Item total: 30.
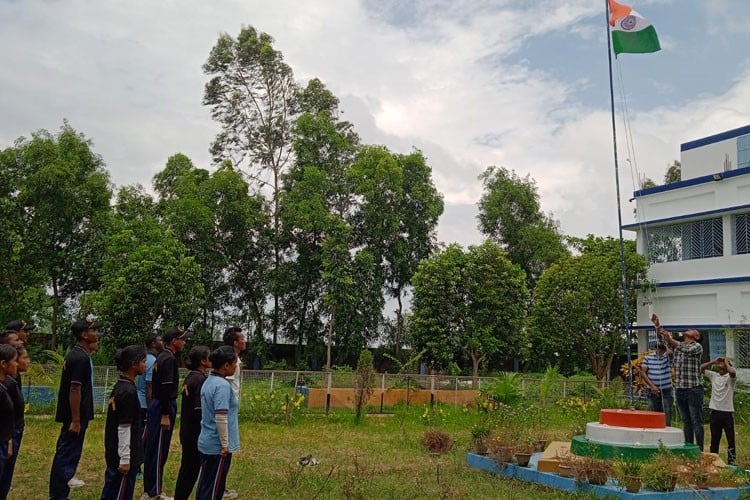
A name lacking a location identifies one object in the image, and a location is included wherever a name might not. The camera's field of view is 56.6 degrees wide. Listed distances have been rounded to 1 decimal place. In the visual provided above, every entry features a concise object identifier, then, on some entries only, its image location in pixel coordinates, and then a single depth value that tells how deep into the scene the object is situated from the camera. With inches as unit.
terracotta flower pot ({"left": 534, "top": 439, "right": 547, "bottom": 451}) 385.3
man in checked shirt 384.5
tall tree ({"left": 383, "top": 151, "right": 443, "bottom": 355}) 1290.6
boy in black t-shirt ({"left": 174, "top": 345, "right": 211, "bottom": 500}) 243.0
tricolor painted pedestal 333.1
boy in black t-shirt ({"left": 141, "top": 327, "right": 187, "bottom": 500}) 270.8
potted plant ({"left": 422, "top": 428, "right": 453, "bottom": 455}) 426.9
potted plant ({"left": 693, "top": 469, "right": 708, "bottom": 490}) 289.3
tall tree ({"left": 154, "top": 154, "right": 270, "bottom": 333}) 1148.5
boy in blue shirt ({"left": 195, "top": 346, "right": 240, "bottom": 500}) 223.3
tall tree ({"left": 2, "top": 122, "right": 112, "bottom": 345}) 1027.9
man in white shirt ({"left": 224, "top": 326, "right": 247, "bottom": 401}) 272.3
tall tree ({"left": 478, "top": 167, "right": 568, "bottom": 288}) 1398.9
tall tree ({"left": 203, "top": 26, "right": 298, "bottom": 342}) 1333.7
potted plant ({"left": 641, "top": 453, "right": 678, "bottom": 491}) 283.7
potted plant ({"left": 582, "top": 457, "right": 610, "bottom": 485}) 294.8
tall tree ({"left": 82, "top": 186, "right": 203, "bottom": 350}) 957.8
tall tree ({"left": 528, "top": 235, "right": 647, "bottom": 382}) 1021.8
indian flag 494.3
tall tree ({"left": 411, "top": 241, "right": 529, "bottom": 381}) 1109.1
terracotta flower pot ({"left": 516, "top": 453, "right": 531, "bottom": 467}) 342.6
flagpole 443.8
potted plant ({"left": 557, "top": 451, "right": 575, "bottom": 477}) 309.1
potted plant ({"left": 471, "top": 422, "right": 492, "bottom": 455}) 378.6
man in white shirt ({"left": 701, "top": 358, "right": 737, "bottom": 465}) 372.8
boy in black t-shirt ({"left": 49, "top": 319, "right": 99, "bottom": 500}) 237.9
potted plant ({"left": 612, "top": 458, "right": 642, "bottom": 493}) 280.4
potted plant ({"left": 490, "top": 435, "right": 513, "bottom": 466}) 345.1
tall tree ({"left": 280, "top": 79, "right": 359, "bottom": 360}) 1200.2
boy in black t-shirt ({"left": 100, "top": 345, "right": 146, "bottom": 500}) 222.8
